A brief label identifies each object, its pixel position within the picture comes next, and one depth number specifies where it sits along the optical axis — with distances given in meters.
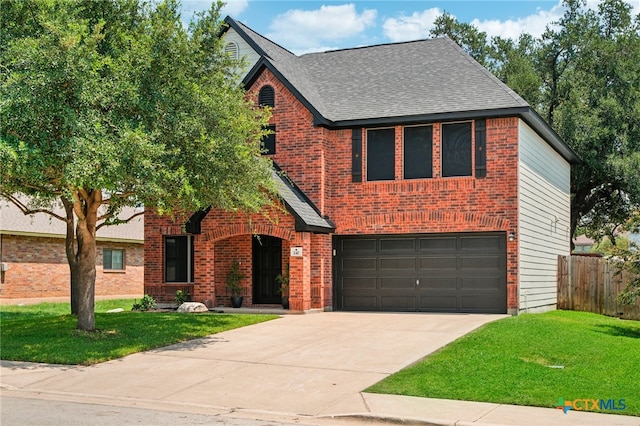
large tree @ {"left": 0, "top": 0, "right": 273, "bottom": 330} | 13.19
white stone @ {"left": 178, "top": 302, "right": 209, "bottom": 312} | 21.29
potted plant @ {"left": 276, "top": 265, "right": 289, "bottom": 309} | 21.92
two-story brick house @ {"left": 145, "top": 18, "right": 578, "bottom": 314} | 21.02
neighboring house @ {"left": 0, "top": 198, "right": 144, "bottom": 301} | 30.25
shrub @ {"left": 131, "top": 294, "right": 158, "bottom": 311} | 22.48
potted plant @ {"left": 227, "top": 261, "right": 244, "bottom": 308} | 22.91
